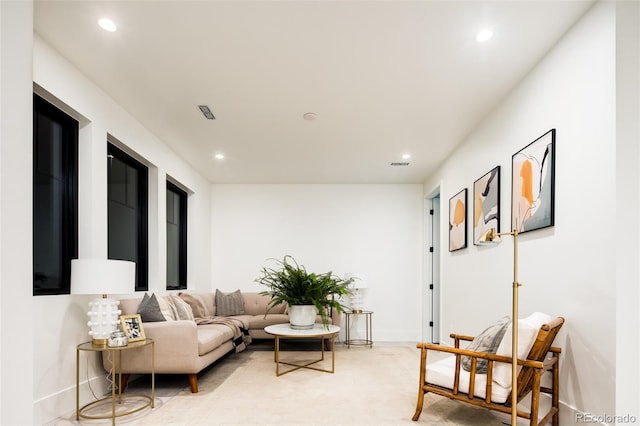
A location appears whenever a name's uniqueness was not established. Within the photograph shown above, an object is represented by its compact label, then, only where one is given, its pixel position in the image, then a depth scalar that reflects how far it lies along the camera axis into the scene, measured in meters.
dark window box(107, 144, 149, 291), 4.42
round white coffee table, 4.62
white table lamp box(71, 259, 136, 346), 3.07
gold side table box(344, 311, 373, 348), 6.98
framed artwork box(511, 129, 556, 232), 2.96
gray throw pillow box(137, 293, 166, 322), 4.00
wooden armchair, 2.59
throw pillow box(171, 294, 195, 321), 4.59
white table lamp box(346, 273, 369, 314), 7.05
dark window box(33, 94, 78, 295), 3.27
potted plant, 4.92
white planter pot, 4.90
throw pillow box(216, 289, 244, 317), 6.58
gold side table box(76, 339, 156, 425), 3.16
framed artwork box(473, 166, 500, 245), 3.95
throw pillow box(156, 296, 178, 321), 4.15
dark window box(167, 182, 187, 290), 6.07
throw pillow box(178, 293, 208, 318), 5.58
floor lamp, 2.35
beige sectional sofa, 3.81
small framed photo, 3.53
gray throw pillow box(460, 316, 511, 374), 2.95
